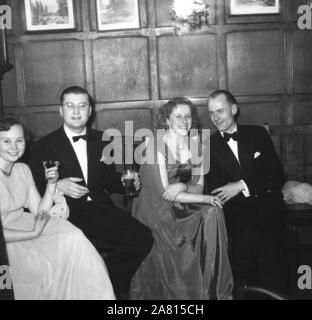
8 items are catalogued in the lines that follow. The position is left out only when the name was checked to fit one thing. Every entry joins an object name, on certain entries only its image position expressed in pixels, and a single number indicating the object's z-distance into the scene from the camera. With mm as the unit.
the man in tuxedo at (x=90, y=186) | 3031
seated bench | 4098
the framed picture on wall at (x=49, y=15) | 4230
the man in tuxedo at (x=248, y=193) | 3111
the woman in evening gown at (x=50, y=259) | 2576
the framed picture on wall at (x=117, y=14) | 4234
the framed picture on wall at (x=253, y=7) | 4277
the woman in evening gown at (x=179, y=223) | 2883
